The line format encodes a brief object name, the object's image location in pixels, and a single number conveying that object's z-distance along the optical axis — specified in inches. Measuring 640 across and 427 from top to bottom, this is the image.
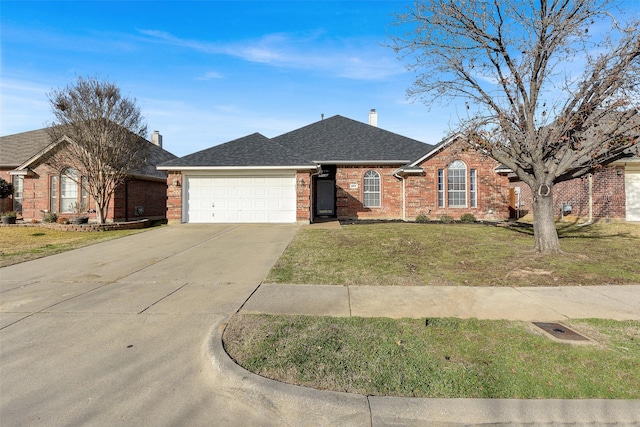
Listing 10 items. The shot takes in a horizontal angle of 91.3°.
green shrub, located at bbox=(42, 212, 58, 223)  641.0
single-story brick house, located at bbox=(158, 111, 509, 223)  580.1
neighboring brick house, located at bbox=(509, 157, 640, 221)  609.3
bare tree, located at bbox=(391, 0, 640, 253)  298.7
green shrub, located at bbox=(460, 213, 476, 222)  638.5
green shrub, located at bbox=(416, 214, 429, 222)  634.8
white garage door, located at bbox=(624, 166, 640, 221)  611.5
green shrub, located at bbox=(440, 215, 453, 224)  624.3
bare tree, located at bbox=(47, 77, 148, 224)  559.5
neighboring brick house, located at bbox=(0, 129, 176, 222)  660.7
